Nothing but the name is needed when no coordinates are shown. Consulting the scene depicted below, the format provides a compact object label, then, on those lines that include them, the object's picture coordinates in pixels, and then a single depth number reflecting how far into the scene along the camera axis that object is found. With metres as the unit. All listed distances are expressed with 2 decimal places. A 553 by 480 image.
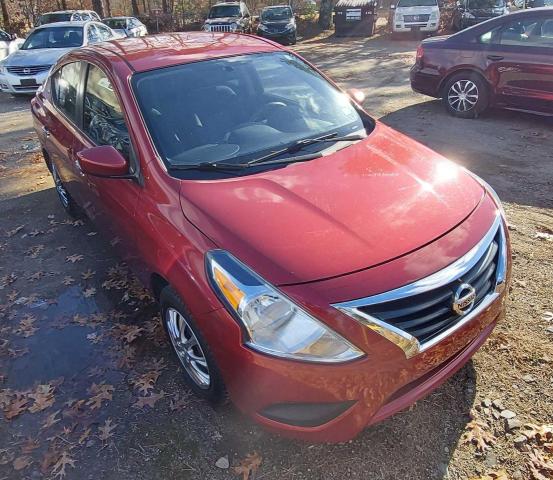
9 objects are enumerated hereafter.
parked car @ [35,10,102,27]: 15.36
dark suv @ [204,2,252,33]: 18.91
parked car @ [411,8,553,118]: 6.52
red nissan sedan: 1.91
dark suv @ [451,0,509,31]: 17.09
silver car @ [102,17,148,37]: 17.00
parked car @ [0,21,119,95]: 10.47
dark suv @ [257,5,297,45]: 19.00
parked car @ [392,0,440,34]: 17.17
